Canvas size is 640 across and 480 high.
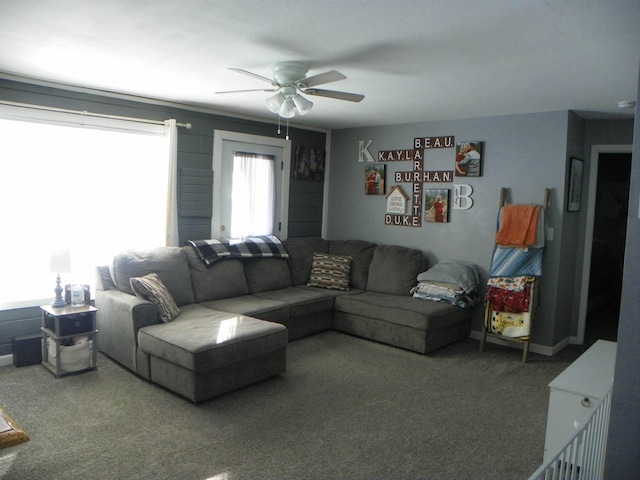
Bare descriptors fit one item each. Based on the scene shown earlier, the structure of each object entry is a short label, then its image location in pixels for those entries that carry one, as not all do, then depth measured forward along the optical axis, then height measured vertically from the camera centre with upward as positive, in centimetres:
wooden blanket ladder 451 -93
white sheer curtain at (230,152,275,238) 550 +12
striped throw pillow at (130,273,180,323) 392 -76
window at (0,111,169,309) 396 +0
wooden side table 377 -111
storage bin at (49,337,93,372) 379 -124
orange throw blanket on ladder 459 -8
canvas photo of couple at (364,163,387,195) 594 +38
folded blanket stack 490 -71
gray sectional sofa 351 -95
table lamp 382 -52
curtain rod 388 +73
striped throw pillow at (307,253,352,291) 559 -73
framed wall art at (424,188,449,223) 538 +9
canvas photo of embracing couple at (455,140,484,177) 511 +59
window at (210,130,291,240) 527 +42
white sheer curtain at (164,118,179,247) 475 +18
